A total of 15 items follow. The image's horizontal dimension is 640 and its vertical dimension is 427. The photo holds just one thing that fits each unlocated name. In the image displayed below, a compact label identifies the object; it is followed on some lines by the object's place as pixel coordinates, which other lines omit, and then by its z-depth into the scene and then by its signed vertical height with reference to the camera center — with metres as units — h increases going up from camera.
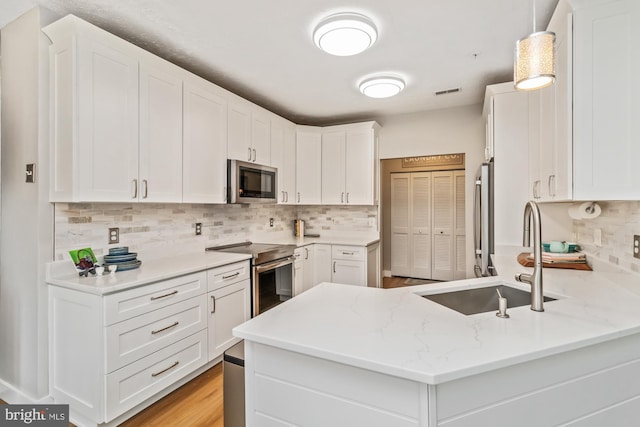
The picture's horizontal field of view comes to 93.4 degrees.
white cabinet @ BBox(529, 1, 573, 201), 1.51 +0.50
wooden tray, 2.02 -0.35
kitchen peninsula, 0.83 -0.46
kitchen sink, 1.56 -0.45
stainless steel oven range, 2.67 -0.56
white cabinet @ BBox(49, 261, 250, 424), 1.66 -0.79
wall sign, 4.88 +0.88
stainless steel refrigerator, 2.63 -0.02
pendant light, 1.15 +0.60
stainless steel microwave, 2.83 +0.33
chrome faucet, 1.15 -0.21
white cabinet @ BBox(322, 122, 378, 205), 3.90 +0.66
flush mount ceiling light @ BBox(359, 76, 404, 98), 2.79 +1.21
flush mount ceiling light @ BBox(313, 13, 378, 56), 1.91 +1.20
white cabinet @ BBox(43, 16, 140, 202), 1.74 +0.62
